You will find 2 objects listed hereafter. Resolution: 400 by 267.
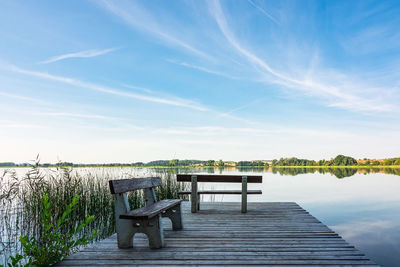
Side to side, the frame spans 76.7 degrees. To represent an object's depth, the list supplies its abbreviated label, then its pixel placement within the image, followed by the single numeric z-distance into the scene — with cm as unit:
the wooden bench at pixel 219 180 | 517
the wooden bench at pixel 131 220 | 277
